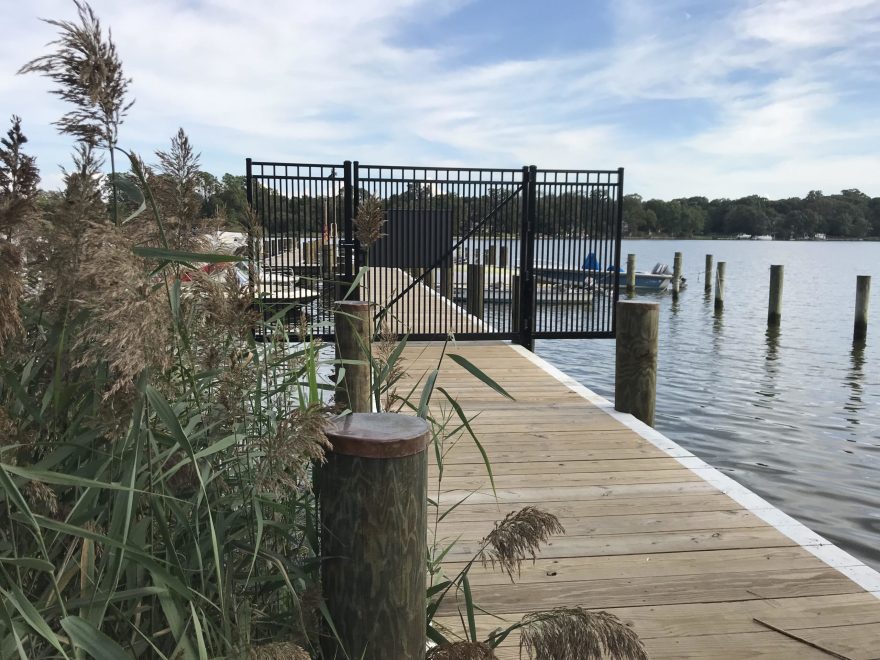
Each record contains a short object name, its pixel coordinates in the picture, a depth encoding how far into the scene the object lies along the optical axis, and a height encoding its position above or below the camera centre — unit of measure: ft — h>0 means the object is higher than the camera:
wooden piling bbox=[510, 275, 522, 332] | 32.45 -2.98
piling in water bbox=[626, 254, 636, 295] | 103.07 -3.56
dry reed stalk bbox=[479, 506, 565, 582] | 5.76 -2.39
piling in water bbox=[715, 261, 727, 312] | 84.79 -3.69
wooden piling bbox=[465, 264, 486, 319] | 49.52 -3.21
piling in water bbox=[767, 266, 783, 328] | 68.75 -4.49
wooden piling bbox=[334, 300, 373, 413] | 9.70 -1.89
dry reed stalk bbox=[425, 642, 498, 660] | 5.53 -3.27
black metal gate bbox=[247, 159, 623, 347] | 30.19 +1.18
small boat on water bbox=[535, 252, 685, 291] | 31.57 -1.01
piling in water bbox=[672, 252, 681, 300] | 98.53 -3.58
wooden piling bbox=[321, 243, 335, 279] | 29.78 -0.63
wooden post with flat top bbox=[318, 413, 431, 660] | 5.31 -2.25
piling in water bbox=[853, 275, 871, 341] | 59.52 -4.56
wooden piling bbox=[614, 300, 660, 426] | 18.07 -2.83
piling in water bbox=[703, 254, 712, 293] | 106.73 -4.50
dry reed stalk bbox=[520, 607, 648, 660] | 5.34 -3.04
